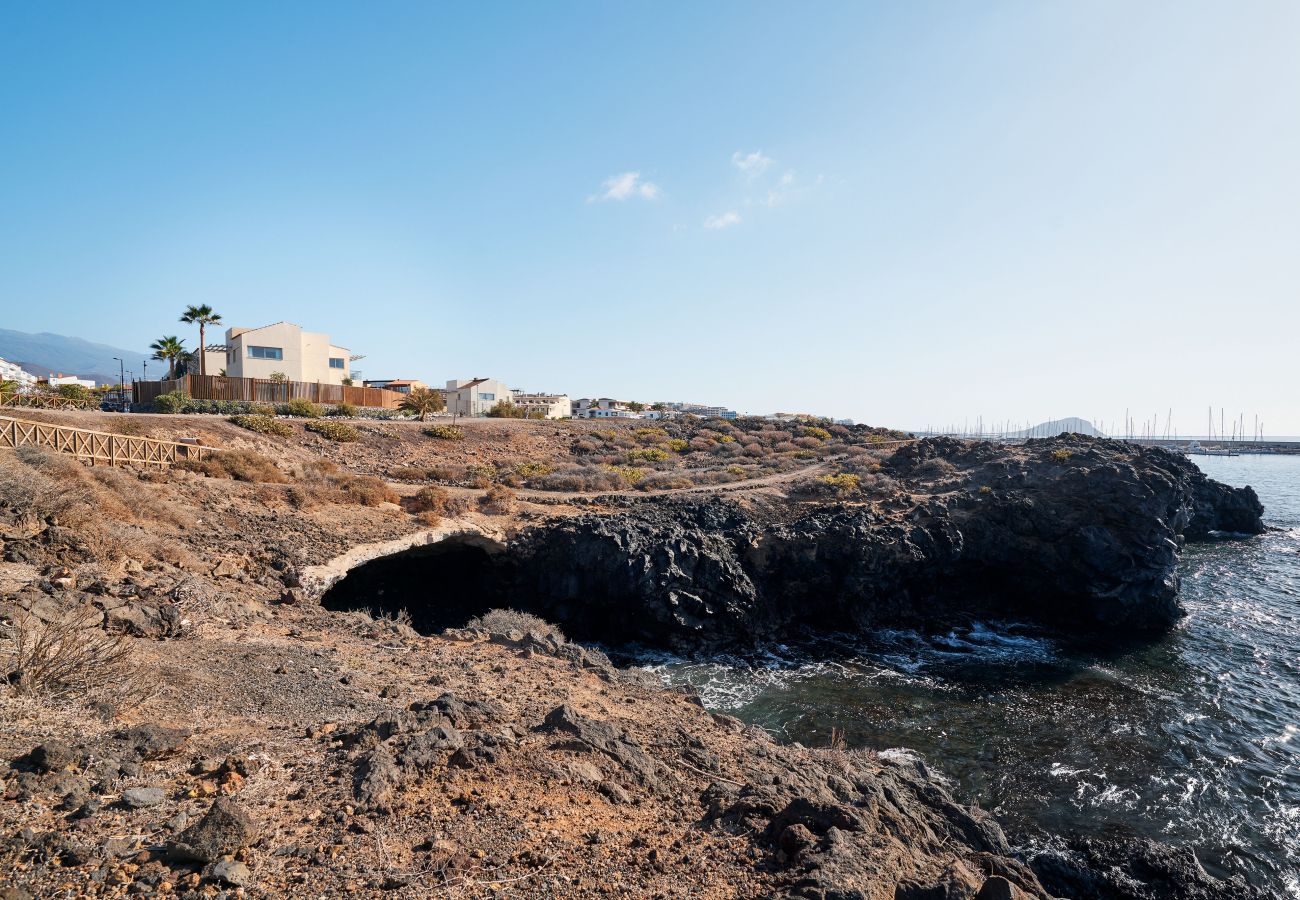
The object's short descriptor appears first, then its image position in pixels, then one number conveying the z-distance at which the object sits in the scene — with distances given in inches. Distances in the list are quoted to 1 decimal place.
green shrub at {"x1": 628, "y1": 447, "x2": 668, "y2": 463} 1665.8
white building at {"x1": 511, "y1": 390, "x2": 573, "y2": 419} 3171.8
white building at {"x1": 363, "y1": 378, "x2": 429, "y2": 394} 2557.8
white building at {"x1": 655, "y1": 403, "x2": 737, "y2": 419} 5076.3
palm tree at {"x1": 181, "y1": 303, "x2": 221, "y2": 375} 1697.8
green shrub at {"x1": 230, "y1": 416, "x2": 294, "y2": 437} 1262.3
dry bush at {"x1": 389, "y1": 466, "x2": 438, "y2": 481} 1228.6
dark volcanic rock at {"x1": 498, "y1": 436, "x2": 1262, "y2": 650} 899.4
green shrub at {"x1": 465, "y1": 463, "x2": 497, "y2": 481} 1287.9
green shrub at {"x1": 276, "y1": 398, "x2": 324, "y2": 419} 1557.6
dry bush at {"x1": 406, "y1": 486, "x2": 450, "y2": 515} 987.9
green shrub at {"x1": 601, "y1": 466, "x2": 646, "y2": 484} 1382.9
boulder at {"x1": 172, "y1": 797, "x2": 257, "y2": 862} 207.5
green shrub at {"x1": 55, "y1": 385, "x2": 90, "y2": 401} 1319.9
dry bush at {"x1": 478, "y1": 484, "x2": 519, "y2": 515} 1062.0
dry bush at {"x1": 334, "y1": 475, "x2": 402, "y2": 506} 963.5
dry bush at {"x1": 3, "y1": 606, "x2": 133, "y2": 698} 299.7
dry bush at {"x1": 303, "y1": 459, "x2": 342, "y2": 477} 1030.1
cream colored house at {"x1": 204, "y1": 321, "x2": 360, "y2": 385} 1787.6
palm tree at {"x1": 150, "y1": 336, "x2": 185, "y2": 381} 1728.6
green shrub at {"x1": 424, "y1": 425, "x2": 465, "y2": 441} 1619.0
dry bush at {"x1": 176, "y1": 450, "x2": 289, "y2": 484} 908.6
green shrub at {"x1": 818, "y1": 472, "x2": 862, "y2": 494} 1267.2
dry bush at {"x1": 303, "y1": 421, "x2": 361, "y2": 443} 1382.9
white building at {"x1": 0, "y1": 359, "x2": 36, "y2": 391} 2672.2
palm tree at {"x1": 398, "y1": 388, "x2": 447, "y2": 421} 1836.7
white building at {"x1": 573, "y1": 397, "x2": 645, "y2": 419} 3588.1
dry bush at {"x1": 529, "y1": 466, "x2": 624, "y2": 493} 1293.1
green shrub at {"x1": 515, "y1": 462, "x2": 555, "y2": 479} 1366.9
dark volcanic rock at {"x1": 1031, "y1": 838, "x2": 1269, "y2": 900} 402.0
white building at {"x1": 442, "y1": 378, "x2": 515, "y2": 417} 2573.8
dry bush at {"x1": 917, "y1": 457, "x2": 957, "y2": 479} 1350.9
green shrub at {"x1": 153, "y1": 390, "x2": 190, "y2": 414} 1455.5
